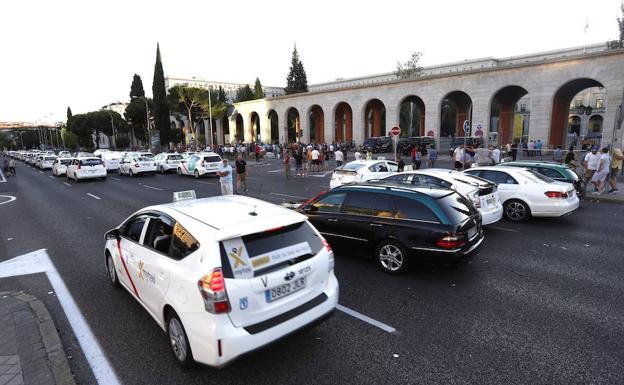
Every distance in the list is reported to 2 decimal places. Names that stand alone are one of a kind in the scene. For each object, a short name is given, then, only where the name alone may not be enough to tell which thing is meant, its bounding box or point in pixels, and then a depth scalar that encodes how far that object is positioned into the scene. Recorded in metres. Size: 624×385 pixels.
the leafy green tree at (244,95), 83.06
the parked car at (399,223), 5.73
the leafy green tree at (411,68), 64.50
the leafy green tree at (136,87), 80.62
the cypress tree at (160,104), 59.84
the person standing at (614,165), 13.82
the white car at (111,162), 29.70
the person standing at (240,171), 14.69
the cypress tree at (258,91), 85.06
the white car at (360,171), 14.62
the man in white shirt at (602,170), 13.22
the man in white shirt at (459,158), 18.14
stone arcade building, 27.98
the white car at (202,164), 23.42
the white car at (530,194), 9.35
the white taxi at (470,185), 8.19
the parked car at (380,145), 38.09
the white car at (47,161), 35.44
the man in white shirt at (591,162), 14.25
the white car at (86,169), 22.97
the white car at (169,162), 27.58
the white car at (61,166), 26.38
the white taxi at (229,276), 3.24
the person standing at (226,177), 12.80
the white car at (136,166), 25.17
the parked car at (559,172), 11.95
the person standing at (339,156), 24.78
